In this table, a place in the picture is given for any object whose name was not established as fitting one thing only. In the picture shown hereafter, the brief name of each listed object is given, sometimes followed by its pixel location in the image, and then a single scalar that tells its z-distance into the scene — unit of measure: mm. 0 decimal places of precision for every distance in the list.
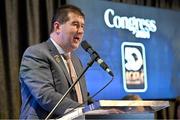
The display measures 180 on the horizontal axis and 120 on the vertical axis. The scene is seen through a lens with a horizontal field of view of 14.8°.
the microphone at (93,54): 3118
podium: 2783
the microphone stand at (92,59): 3079
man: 3241
